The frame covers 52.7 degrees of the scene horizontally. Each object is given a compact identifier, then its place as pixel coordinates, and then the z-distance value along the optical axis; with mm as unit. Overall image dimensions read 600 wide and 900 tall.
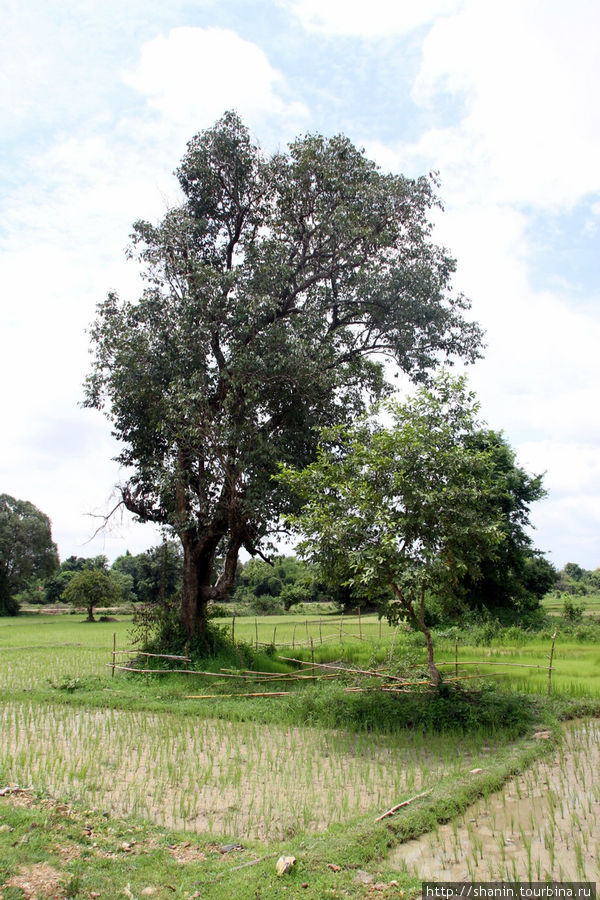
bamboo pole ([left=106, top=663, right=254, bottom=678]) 13637
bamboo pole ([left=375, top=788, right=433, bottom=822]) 6121
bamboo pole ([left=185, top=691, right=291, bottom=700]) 12453
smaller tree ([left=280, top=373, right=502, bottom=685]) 10680
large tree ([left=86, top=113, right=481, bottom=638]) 15305
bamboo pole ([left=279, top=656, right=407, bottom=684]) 12246
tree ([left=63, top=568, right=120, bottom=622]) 42812
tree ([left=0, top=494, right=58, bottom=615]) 49781
